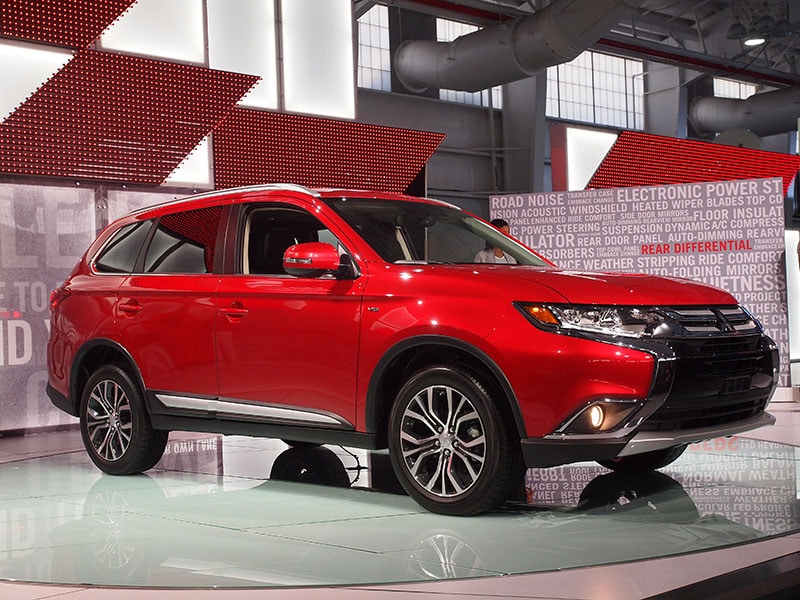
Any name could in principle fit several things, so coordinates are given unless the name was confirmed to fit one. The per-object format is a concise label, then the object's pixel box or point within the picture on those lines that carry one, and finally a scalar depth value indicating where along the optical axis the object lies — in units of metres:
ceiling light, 20.73
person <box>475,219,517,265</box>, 6.41
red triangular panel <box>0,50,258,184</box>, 9.80
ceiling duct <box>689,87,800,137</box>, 27.11
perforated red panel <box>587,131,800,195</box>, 14.22
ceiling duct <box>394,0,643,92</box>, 17.75
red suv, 4.91
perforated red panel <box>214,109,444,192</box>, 11.42
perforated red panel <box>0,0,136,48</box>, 9.66
